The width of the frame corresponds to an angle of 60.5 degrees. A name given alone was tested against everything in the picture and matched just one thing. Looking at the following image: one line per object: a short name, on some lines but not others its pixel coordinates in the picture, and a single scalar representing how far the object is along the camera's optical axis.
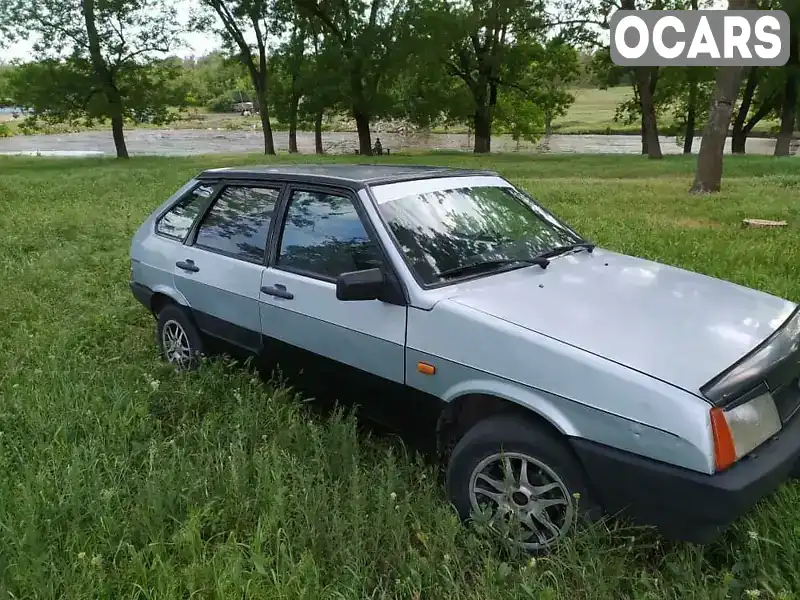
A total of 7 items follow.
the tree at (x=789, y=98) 32.56
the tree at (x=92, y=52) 30.65
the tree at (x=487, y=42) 33.47
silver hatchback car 2.49
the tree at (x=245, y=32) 35.16
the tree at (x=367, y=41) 33.97
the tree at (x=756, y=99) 34.29
